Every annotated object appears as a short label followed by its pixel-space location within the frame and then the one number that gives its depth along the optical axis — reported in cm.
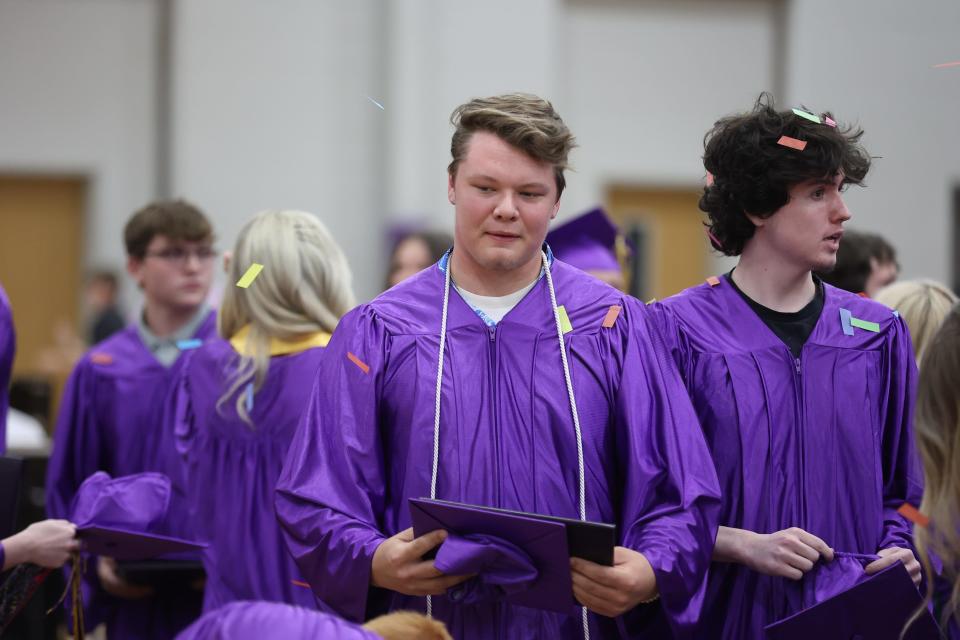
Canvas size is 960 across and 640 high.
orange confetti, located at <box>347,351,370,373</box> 561
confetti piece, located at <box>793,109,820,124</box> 629
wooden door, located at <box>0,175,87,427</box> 2280
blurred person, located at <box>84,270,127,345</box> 2087
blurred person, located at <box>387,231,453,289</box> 1085
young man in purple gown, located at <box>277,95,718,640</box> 534
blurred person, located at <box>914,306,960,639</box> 456
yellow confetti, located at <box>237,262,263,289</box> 757
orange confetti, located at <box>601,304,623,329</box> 567
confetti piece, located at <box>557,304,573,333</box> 564
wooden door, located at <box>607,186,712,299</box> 2308
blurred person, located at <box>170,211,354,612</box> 757
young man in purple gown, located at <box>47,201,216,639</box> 847
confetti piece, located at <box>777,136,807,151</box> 621
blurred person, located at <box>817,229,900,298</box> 913
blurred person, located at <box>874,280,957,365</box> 785
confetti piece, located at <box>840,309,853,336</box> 616
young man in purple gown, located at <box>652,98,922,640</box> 590
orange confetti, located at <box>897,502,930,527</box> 466
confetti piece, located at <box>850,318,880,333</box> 619
